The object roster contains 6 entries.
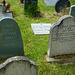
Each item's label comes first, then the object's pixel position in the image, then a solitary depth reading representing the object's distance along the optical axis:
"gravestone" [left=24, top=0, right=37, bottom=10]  8.69
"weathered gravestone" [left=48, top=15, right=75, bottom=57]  4.39
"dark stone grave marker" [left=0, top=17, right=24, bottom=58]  4.16
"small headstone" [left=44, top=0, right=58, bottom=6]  11.07
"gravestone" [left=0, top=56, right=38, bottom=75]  2.93
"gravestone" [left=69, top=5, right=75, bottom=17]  7.01
